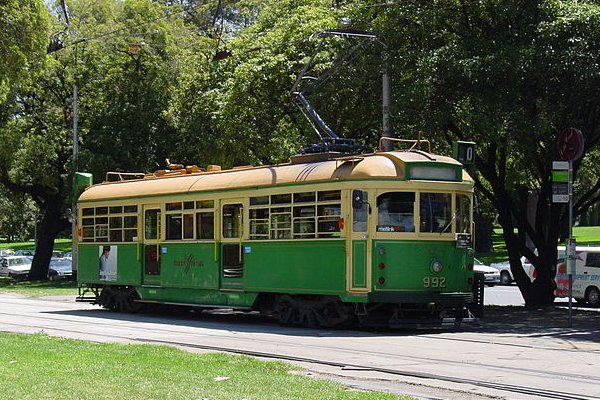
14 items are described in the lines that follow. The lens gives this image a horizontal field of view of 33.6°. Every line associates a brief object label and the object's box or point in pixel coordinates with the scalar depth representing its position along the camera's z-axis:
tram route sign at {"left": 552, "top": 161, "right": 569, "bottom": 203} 19.53
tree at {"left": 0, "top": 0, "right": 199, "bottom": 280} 42.25
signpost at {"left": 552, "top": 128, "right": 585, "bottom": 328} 19.36
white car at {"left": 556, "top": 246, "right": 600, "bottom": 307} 29.91
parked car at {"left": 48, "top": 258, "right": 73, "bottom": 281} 49.83
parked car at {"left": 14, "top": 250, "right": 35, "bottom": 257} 68.28
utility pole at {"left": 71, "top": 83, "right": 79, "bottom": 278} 40.59
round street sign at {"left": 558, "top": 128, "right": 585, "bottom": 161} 19.78
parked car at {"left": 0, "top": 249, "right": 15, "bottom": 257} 65.29
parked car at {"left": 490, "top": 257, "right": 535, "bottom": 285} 43.97
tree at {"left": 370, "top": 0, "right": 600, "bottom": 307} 20.38
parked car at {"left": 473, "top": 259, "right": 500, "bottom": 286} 43.16
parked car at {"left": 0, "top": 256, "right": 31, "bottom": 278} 52.50
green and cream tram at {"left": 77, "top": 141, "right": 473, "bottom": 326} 18.53
